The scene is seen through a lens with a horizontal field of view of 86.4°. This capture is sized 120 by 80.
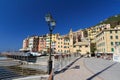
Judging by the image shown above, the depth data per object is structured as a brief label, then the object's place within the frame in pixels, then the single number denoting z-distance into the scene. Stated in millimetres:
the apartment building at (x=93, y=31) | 52914
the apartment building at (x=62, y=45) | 47270
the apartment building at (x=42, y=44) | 55175
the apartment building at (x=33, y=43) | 56596
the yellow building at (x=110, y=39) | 27798
